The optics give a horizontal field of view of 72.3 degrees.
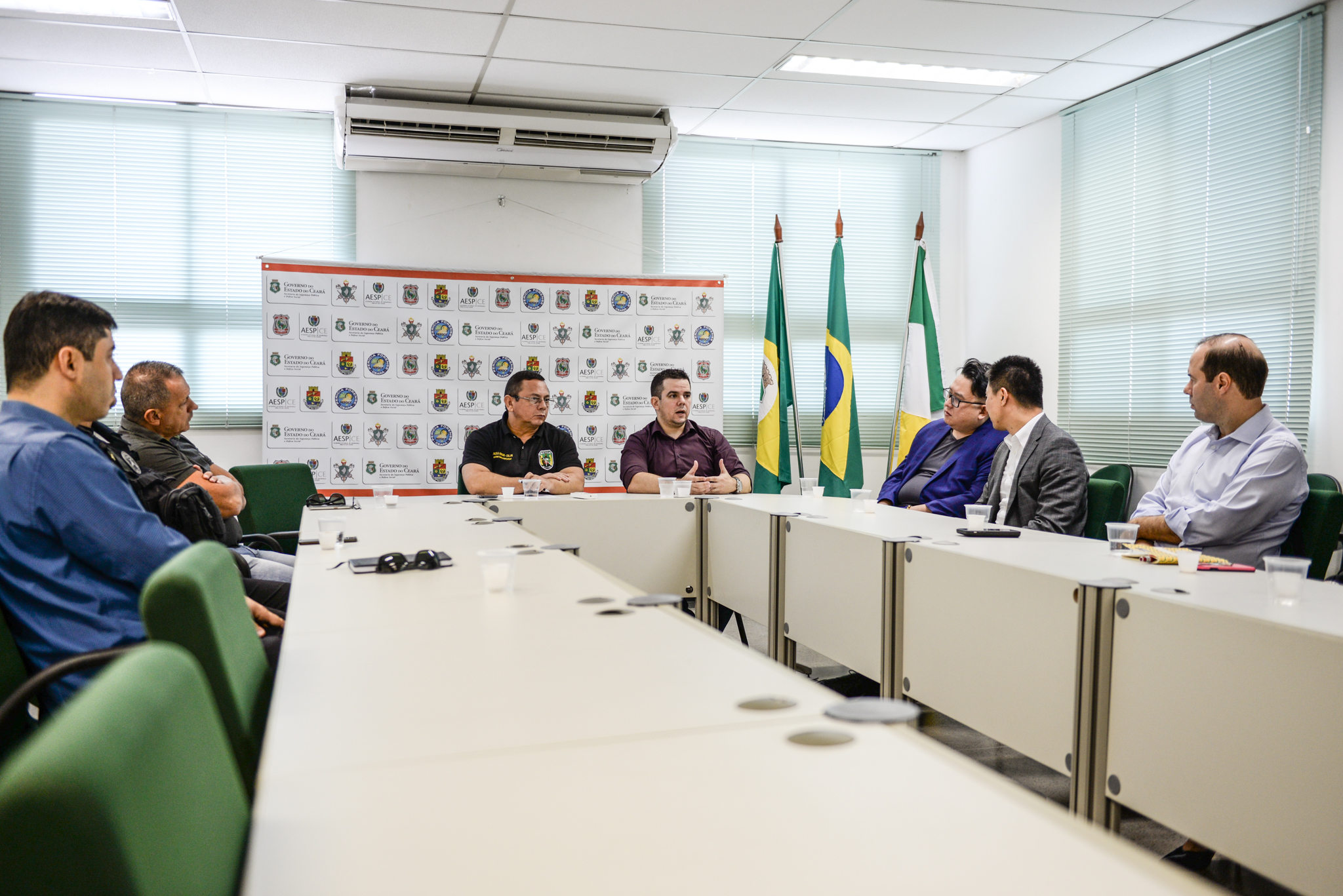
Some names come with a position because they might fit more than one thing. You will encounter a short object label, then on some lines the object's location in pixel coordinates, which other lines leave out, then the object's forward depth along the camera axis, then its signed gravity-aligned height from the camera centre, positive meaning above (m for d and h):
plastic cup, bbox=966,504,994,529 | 3.01 -0.36
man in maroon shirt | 4.59 -0.23
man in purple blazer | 4.01 -0.22
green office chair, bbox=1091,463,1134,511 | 4.80 -0.35
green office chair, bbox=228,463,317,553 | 4.35 -0.47
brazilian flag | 5.71 -0.06
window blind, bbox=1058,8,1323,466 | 3.99 +0.87
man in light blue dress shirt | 2.77 -0.19
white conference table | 0.71 -0.37
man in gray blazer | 3.26 -0.21
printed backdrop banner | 5.09 +0.25
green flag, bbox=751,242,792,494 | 5.64 -0.06
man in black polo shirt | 4.32 -0.24
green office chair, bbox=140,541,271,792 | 1.11 -0.29
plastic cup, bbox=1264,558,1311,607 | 1.74 -0.32
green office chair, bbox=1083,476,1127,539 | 3.40 -0.36
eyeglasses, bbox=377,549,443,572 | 2.10 -0.38
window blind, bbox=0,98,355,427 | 4.95 +1.01
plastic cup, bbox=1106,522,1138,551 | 2.36 -0.33
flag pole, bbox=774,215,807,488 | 5.68 +0.17
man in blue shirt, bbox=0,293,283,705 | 1.67 -0.27
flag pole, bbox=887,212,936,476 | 5.82 -0.10
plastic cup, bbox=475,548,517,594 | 1.80 -0.33
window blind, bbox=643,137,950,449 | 5.86 +1.08
